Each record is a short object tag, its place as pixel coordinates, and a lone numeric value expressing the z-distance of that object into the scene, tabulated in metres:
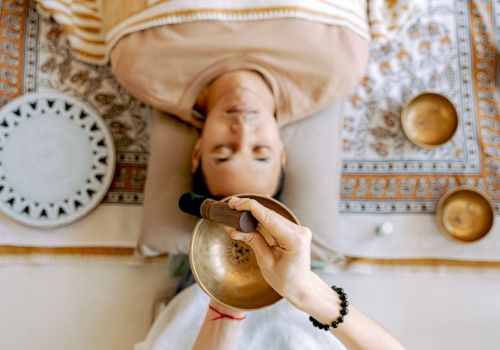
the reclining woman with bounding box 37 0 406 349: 1.30
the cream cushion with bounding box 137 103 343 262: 1.46
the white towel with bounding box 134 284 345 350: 1.34
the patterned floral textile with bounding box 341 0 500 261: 1.66
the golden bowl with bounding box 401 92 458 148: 1.67
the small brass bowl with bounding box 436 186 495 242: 1.62
